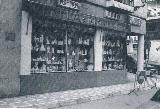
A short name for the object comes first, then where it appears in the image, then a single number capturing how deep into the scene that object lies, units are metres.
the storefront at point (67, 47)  12.50
